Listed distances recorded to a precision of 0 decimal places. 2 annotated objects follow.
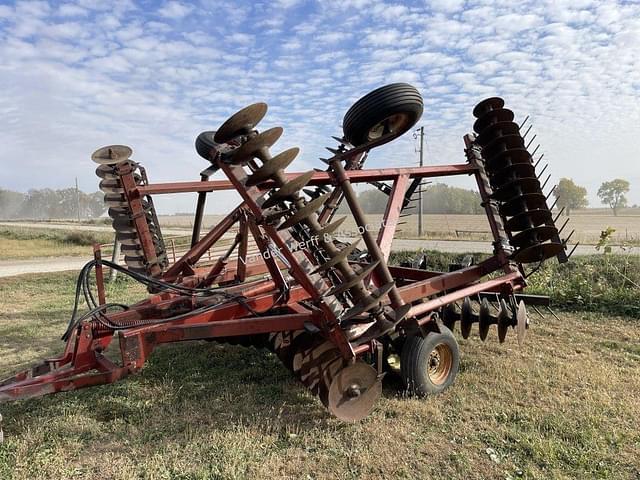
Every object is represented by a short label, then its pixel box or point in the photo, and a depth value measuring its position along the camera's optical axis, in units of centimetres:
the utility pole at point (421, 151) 2821
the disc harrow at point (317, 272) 314
